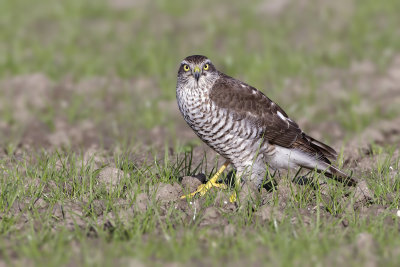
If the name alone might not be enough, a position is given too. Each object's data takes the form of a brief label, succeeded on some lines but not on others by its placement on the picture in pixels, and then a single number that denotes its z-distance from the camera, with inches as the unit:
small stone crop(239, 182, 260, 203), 478.9
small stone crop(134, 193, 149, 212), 452.8
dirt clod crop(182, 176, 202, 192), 527.2
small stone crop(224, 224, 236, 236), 426.1
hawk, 514.6
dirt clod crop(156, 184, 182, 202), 490.9
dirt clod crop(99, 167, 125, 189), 506.3
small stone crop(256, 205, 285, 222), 446.5
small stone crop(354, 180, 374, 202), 496.8
